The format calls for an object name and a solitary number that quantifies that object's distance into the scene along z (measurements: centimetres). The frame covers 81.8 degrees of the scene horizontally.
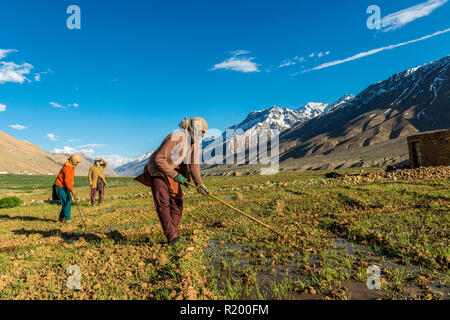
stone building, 1930
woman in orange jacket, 889
